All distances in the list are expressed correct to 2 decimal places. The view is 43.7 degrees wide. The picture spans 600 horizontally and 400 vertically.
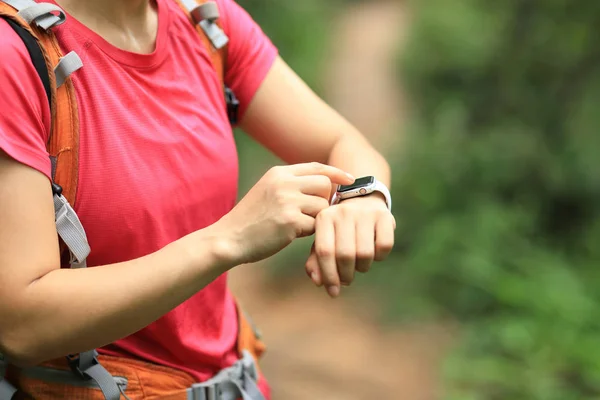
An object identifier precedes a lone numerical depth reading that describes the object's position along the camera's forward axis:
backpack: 1.02
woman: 0.99
